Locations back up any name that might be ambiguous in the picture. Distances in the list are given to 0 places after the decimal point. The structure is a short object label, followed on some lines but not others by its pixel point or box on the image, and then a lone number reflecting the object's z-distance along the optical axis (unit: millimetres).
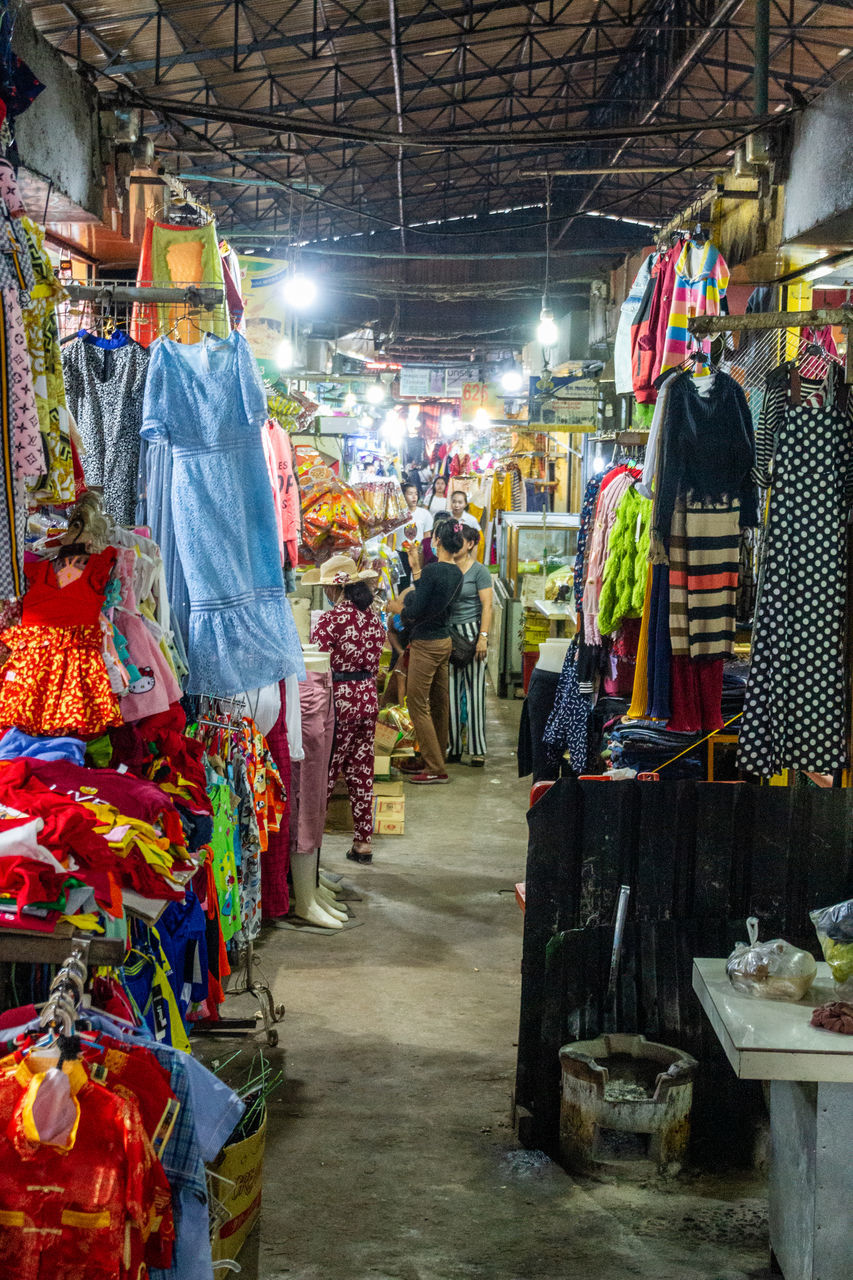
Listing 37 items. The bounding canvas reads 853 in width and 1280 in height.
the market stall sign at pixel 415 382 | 26312
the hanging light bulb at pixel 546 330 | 13531
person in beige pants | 9281
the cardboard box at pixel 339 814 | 8023
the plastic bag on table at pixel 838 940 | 3334
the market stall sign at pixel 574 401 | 12984
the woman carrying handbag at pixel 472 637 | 9852
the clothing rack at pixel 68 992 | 2197
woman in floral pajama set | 7012
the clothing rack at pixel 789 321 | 4035
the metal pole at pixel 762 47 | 7379
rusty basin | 3881
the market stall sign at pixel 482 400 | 24422
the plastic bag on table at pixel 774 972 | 3264
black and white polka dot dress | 4238
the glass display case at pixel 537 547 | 12250
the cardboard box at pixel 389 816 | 8086
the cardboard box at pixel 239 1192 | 3004
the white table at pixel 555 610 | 9195
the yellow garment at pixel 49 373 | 2807
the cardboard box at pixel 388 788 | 8125
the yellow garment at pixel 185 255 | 5387
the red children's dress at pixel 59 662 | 3291
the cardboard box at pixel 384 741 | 8484
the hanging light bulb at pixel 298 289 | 12688
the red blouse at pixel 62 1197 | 2086
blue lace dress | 4066
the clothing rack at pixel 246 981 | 4391
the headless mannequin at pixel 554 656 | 7531
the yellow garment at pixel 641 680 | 5125
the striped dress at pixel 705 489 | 4742
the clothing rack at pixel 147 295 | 4164
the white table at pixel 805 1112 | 2939
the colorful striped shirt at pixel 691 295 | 5770
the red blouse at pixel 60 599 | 3406
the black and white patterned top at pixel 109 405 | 4129
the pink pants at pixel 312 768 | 6074
